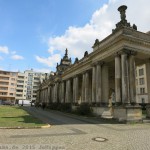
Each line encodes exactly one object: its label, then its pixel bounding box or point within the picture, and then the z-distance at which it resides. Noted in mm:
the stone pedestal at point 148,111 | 23459
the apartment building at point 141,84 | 62438
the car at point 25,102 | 95250
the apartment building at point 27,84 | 123912
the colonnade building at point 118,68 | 20656
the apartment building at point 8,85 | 103625
